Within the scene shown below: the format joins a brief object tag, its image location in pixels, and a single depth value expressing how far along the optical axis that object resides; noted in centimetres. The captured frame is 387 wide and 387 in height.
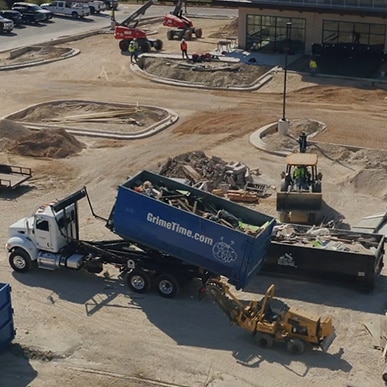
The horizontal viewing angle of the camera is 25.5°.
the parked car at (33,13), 7044
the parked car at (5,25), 6619
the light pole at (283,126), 3712
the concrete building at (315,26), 4988
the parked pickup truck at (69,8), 7362
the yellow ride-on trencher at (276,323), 2017
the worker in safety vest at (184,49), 5262
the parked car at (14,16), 7012
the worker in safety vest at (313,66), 4790
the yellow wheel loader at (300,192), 2831
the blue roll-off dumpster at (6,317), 2019
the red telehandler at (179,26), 6075
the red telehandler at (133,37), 5669
